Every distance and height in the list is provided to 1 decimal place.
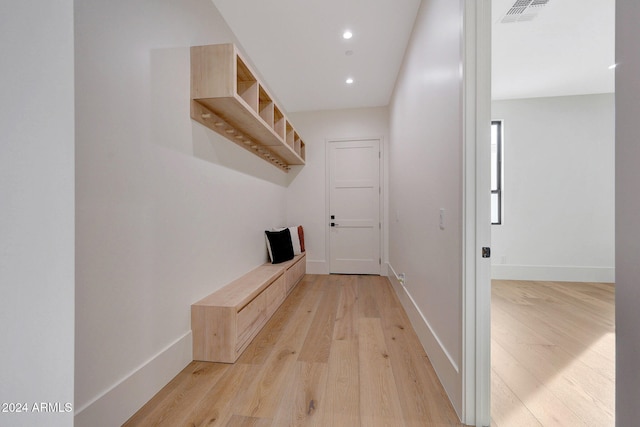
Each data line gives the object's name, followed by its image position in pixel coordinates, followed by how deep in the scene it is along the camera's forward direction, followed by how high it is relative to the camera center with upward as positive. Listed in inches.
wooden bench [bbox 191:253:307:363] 66.4 -30.9
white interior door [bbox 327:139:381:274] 162.4 +4.1
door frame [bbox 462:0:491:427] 46.7 -0.8
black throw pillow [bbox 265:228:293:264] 122.6 -17.6
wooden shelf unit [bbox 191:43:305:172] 66.6 +33.6
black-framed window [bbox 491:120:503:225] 150.2 +26.5
